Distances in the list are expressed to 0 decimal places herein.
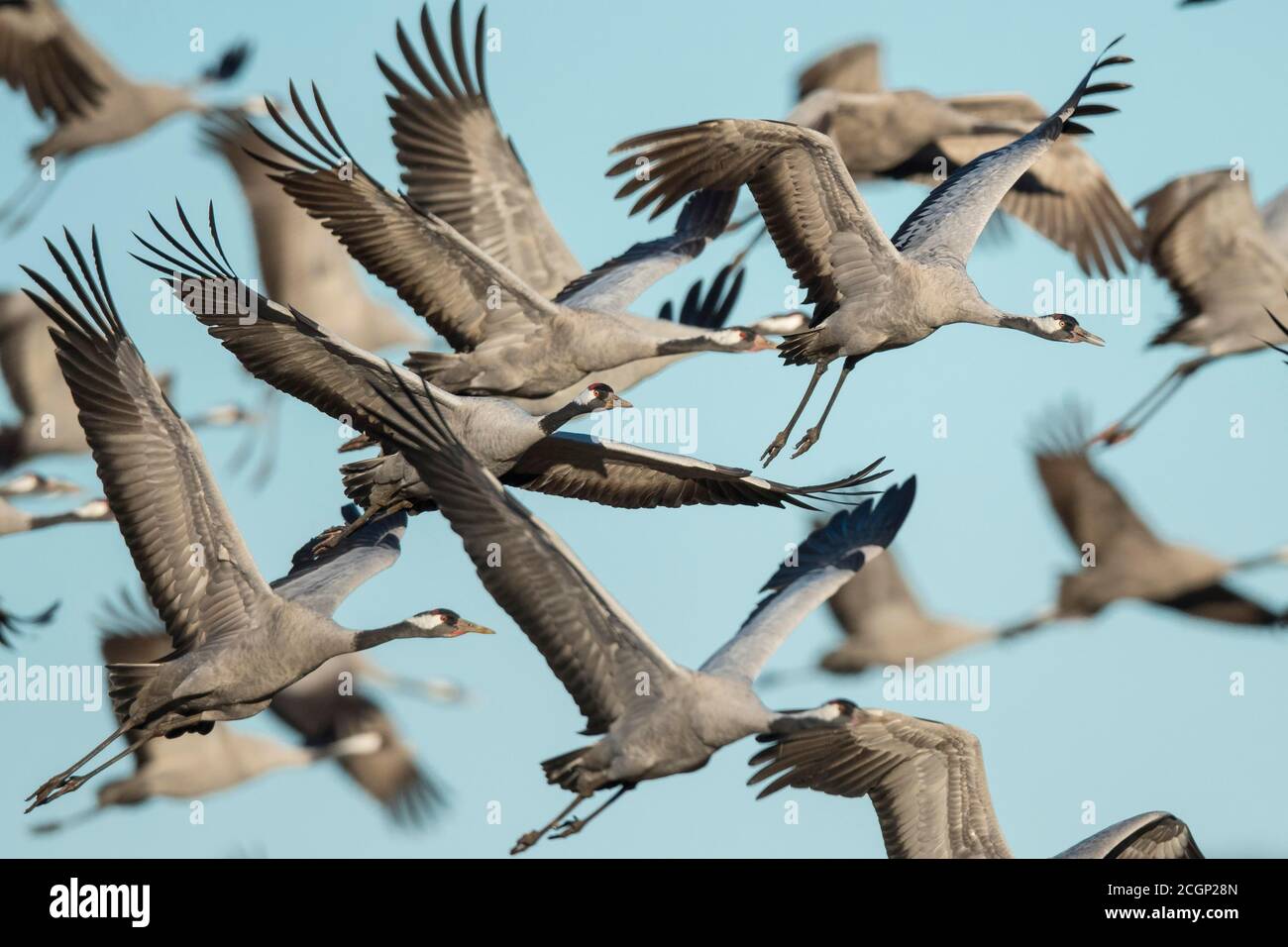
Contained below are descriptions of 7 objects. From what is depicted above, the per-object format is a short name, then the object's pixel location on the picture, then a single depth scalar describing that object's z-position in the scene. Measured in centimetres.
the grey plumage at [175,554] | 1258
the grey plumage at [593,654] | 1129
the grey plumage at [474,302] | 1353
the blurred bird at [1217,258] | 1830
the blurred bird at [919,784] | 1286
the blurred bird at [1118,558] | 1836
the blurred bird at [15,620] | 1598
